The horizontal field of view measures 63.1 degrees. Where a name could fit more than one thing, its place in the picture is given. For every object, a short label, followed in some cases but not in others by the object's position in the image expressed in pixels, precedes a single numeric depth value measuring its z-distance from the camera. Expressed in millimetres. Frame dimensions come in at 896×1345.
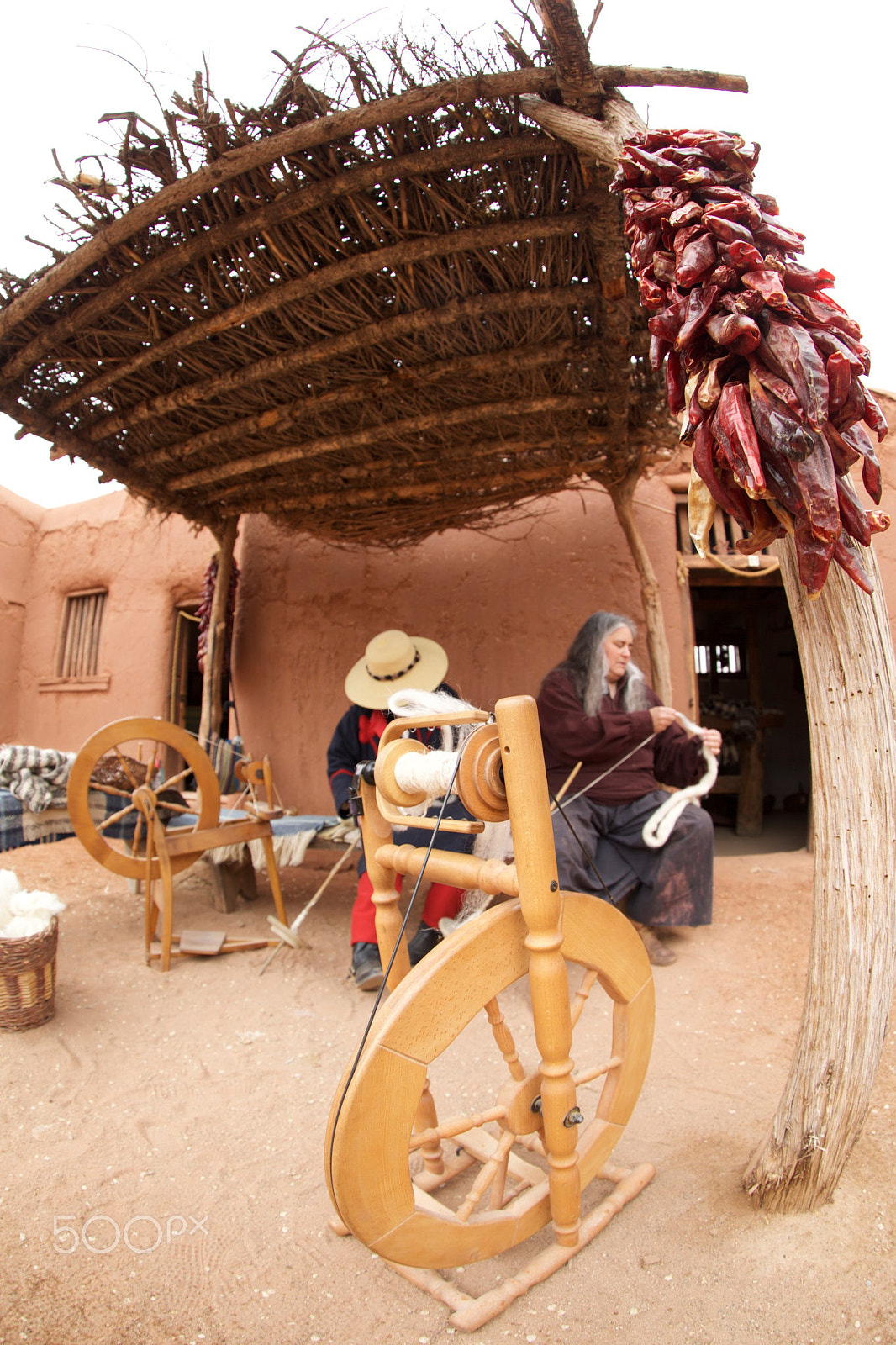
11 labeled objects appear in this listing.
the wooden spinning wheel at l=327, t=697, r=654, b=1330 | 1197
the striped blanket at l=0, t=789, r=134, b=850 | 3492
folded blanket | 3525
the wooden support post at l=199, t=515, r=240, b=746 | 4836
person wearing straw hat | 3131
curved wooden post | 1400
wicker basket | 2562
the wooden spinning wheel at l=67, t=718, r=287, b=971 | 3344
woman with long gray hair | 3219
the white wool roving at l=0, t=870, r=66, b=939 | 2641
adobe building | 4434
